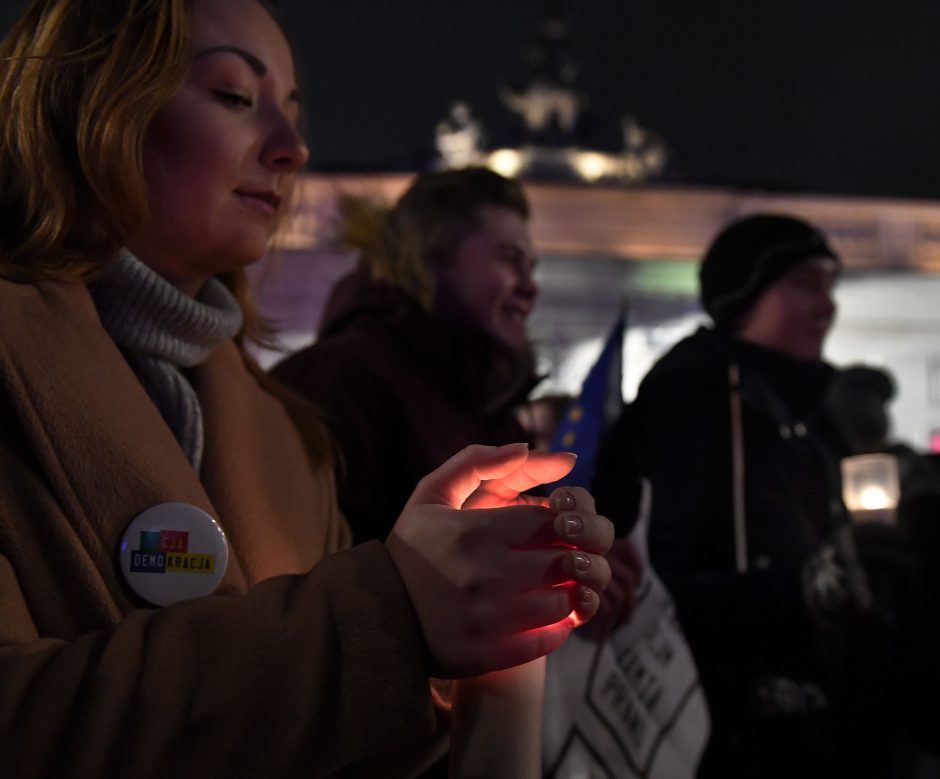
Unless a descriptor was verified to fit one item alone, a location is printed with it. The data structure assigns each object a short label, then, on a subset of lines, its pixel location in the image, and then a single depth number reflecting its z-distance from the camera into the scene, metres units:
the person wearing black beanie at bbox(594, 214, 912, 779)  1.91
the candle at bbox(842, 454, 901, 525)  2.00
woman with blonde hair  0.72
